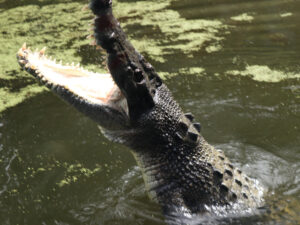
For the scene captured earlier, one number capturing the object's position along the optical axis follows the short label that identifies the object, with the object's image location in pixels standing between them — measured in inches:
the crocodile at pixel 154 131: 182.1
